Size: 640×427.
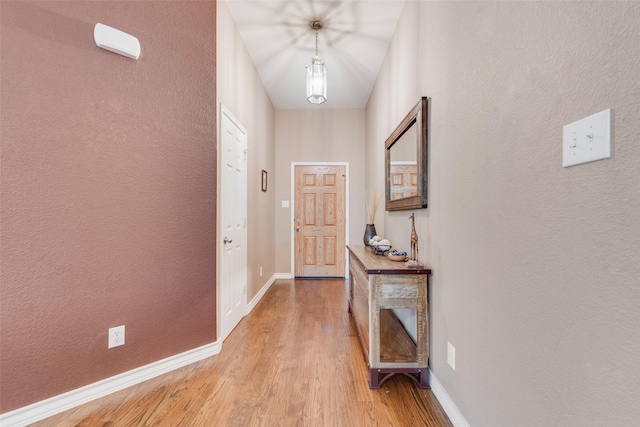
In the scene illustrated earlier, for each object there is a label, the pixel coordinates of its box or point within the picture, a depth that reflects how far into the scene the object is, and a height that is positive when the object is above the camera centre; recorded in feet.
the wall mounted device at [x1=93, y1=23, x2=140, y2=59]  5.61 +3.35
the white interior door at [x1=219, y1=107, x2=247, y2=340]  8.03 -0.45
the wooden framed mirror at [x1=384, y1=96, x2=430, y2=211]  6.24 +1.29
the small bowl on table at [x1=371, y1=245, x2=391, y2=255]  8.26 -1.11
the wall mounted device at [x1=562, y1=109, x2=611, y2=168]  2.30 +0.61
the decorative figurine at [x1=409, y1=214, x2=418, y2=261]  6.23 -0.78
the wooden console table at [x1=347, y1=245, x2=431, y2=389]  5.82 -1.98
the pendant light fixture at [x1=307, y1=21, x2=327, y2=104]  8.60 +3.85
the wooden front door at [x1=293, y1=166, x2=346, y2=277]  15.98 -0.34
